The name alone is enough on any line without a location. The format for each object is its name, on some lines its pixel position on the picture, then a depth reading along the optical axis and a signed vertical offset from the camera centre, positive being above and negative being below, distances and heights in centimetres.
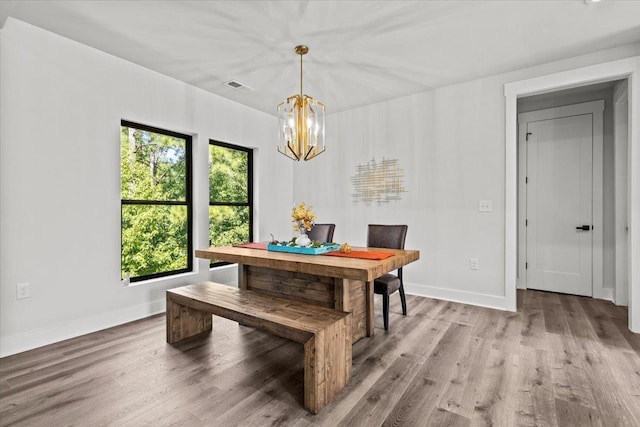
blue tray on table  260 -33
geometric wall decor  433 +42
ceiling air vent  372 +153
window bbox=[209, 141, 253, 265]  423 +24
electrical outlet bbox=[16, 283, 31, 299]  251 -64
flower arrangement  268 -4
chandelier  288 +79
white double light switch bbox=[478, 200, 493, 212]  364 +6
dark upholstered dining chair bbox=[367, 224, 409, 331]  294 -37
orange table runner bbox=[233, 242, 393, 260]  241 -35
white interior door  408 +9
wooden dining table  217 -57
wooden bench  178 -73
